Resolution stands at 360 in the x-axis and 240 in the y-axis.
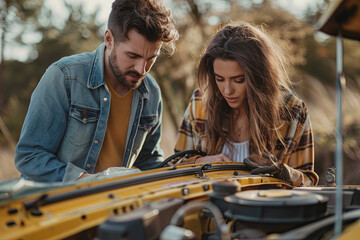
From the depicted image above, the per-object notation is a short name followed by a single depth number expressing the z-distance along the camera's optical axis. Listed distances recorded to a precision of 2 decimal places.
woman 3.21
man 2.91
